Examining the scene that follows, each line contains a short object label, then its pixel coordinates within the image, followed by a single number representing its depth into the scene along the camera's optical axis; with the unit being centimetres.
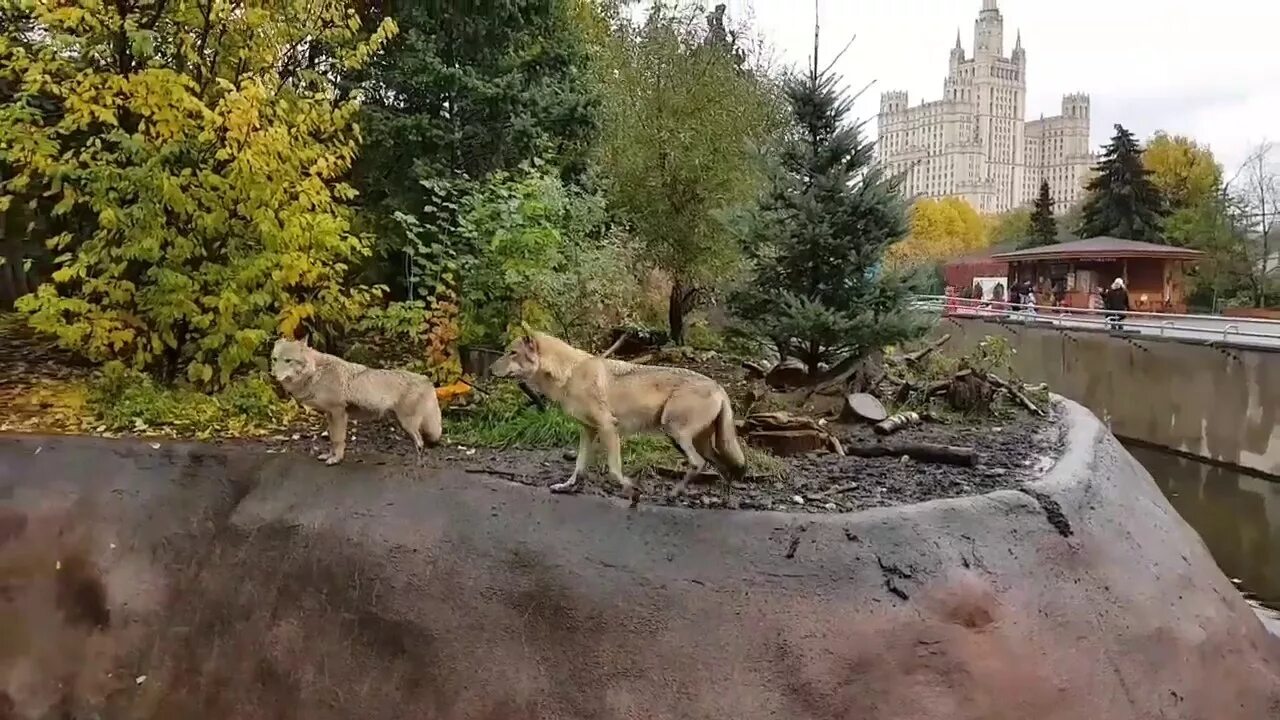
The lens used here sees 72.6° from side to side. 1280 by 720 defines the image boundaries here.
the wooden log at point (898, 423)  741
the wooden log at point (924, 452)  647
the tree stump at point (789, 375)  866
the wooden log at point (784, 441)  677
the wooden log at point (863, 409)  765
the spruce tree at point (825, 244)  809
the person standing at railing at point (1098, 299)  2439
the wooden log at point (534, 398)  760
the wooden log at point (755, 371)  907
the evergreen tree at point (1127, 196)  3109
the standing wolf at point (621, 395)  546
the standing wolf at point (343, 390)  608
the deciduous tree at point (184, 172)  684
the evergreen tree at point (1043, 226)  3641
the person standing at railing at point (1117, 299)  1975
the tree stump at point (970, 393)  811
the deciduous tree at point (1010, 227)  3992
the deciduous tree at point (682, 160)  1106
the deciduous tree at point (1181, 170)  3288
